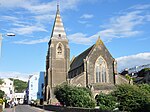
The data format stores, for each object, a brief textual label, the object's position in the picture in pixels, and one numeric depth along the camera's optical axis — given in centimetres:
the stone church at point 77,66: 3973
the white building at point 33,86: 5969
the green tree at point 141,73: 6872
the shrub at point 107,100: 2032
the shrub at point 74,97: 2375
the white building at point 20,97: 8556
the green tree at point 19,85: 10012
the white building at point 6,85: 6607
